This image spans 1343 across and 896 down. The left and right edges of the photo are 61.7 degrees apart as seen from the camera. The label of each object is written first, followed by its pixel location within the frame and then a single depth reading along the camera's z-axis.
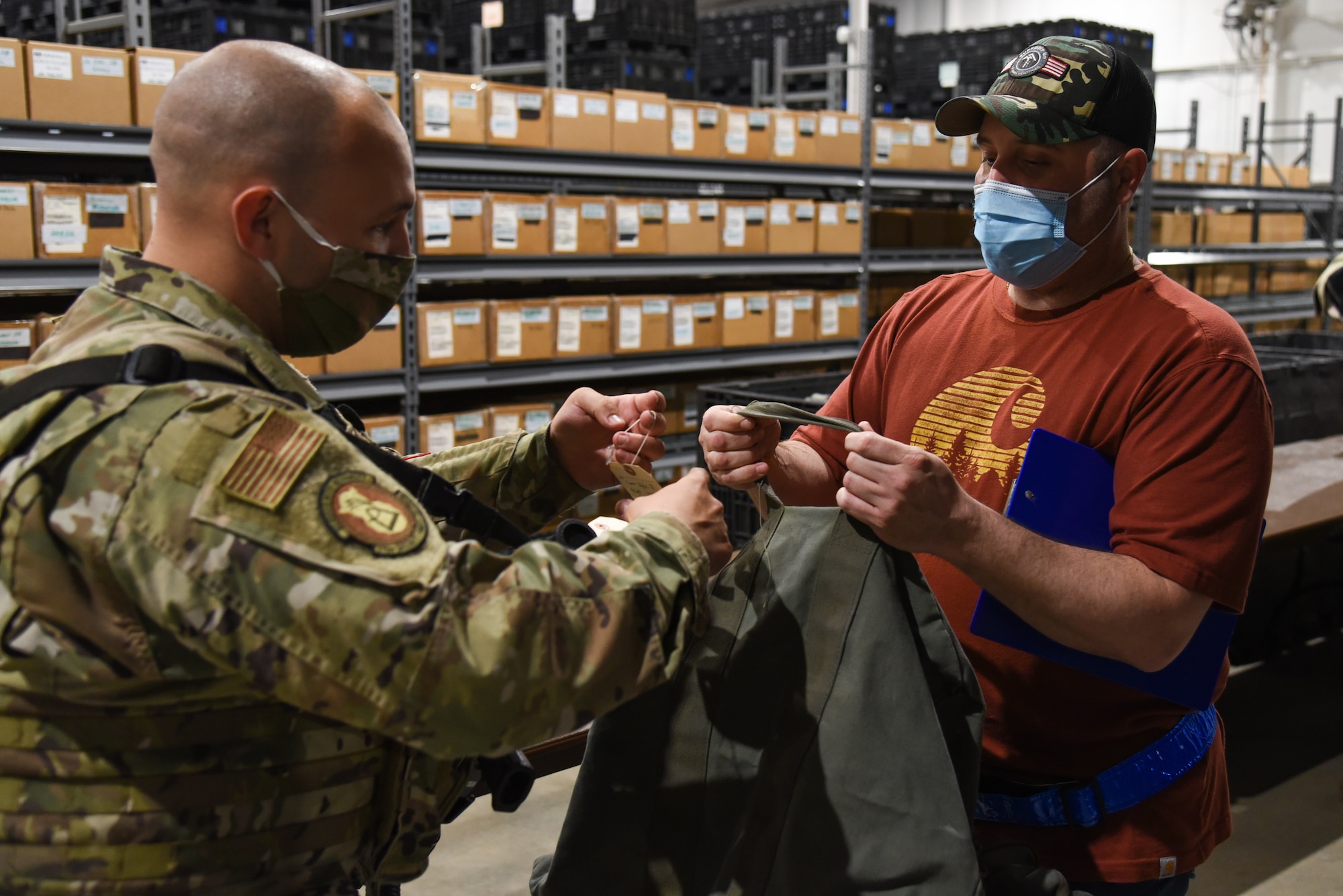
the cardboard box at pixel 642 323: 4.88
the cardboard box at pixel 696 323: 5.09
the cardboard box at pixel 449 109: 4.20
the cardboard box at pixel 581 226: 4.63
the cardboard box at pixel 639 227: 4.82
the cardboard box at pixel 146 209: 3.50
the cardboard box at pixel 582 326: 4.69
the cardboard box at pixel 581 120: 4.62
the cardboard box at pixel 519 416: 4.55
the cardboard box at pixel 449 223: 4.21
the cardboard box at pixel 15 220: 3.35
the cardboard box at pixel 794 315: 5.50
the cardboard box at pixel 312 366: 4.01
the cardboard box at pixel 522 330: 4.50
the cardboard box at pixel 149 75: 3.54
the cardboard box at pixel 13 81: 3.38
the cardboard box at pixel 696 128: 5.04
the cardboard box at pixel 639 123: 4.85
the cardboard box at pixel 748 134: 5.21
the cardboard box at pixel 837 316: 5.71
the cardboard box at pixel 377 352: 4.09
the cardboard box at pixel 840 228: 5.67
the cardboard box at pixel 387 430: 4.21
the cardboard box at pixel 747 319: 5.27
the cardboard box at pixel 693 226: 5.02
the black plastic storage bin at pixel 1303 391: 3.61
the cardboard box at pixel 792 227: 5.44
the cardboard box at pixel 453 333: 4.31
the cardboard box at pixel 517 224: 4.40
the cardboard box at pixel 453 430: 4.39
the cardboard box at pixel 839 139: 5.61
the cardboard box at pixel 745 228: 5.26
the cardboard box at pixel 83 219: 3.41
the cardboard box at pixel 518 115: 4.40
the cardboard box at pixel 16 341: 3.36
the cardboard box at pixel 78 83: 3.43
